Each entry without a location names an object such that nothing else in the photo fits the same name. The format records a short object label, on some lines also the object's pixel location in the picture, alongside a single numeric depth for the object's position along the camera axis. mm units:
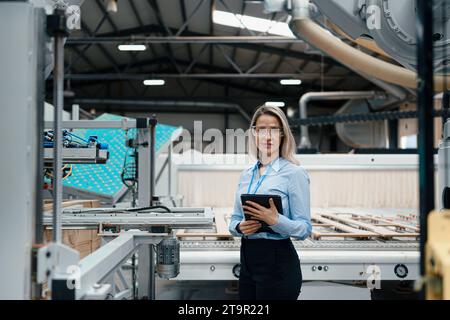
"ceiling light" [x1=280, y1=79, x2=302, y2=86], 11245
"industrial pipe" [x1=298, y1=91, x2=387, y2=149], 7854
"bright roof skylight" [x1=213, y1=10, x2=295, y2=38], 7648
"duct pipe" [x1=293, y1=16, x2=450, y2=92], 3936
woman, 1597
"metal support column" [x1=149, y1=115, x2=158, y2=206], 2236
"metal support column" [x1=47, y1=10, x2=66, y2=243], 1110
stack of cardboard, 2343
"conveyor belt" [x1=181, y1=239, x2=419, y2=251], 2711
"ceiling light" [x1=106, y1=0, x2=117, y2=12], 5584
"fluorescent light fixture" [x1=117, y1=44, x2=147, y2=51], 8216
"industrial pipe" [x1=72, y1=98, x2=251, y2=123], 12739
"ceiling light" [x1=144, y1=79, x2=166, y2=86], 11328
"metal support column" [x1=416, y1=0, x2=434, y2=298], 866
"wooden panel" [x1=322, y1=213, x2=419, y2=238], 3027
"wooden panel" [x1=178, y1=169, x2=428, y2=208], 4930
